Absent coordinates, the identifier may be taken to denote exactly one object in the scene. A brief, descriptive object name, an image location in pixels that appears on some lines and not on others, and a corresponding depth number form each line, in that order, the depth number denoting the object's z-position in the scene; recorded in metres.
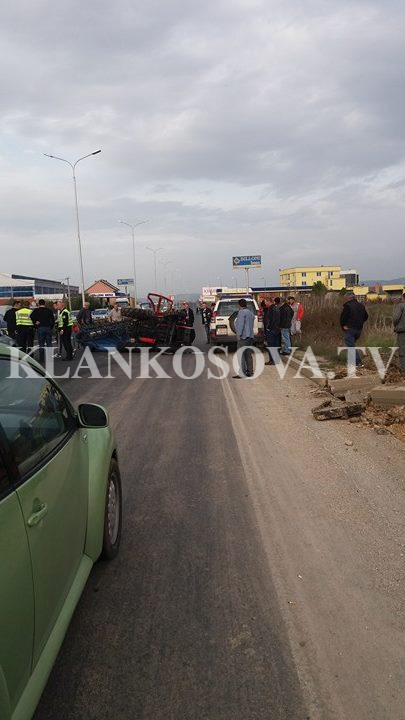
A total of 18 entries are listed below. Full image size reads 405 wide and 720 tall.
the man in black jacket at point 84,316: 22.05
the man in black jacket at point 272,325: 15.20
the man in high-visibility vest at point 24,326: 16.09
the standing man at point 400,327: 10.32
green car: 1.89
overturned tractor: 18.72
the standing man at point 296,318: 18.25
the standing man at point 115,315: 22.27
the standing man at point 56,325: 17.62
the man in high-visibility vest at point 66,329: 16.39
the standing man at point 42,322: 15.91
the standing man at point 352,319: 11.54
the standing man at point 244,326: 12.25
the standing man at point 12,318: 16.28
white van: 18.36
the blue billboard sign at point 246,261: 65.19
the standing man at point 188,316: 20.25
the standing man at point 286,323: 15.39
